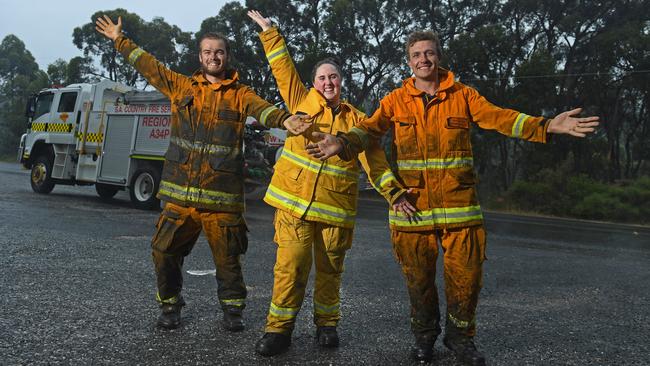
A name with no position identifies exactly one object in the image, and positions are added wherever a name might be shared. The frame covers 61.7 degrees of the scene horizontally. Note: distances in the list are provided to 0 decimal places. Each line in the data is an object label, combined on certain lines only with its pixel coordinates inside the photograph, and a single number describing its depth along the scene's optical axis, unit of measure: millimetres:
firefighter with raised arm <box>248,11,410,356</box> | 3336
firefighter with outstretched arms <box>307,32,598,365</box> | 3195
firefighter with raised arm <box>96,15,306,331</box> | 3680
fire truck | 11750
